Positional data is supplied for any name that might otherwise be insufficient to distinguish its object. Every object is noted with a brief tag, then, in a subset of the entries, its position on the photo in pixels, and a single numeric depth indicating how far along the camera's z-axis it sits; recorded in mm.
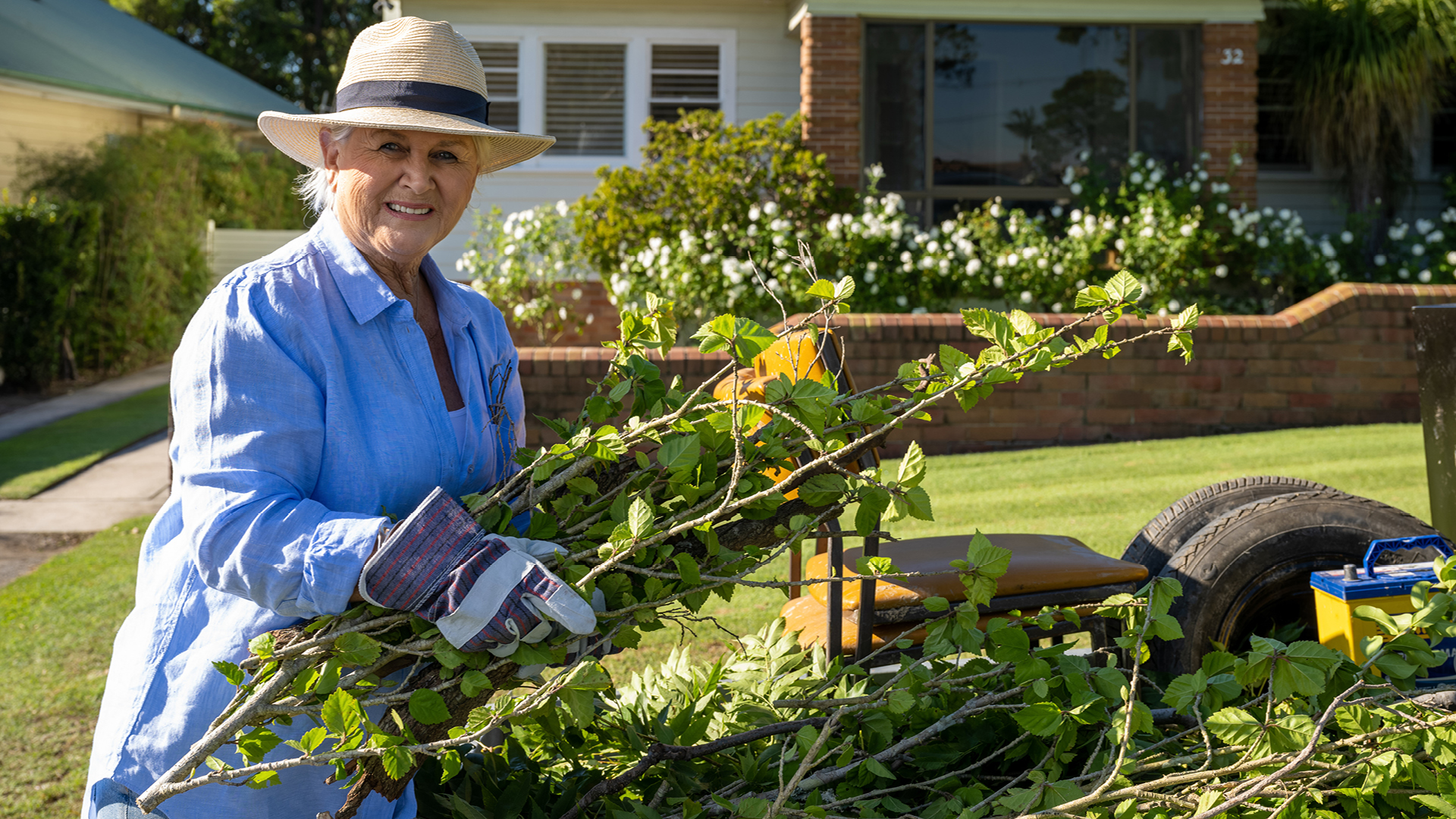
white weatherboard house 11891
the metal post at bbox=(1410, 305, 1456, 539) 3092
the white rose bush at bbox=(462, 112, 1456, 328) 10383
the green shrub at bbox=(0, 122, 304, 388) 12453
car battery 2793
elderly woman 1718
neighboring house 14719
